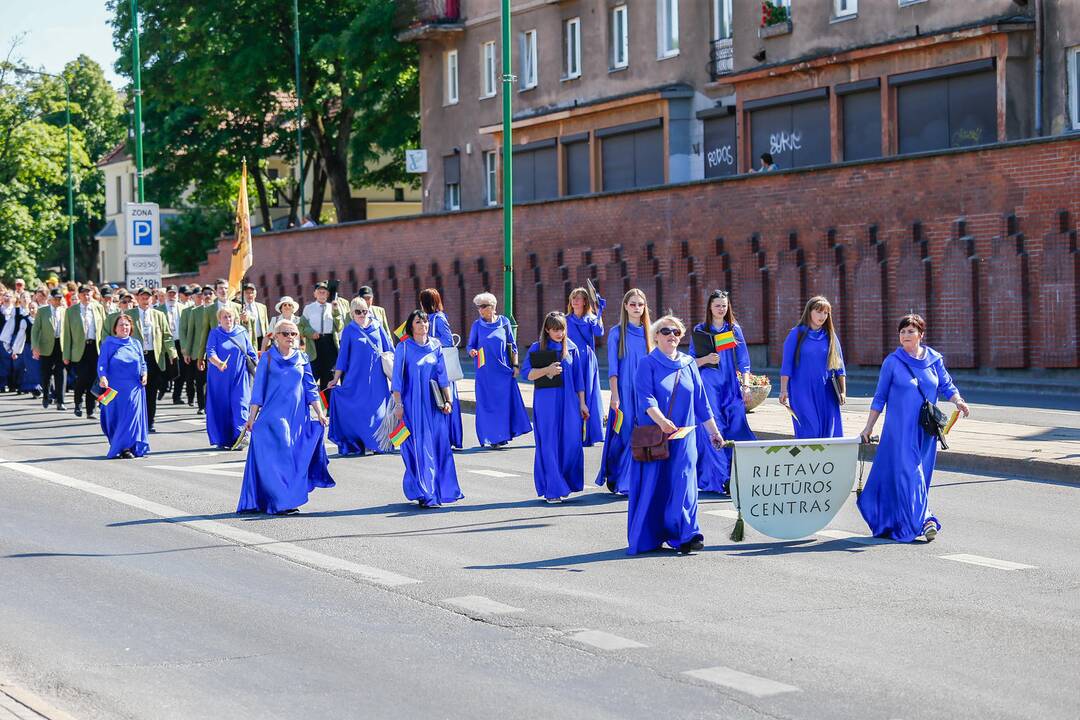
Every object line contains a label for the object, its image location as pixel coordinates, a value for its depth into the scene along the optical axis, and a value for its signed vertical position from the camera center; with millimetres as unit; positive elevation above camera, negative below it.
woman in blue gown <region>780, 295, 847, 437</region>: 14250 -448
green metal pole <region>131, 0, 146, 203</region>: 36531 +5049
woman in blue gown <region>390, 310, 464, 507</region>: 14227 -762
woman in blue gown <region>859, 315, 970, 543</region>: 11883 -917
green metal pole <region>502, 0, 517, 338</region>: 27156 +2327
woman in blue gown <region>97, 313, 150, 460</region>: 18734 -612
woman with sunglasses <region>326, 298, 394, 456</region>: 19109 -719
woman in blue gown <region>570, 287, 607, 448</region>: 16672 -112
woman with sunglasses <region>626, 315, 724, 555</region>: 11477 -978
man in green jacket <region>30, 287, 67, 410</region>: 27484 -30
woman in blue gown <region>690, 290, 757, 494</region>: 14938 -618
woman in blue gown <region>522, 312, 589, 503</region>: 14523 -836
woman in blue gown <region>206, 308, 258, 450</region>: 20016 -606
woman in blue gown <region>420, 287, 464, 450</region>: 18327 -119
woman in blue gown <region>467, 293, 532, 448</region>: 19391 -674
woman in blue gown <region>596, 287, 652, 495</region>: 13906 -491
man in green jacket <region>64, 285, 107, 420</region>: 24469 -116
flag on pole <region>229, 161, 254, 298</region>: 24891 +1098
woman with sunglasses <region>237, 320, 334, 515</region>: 13898 -806
